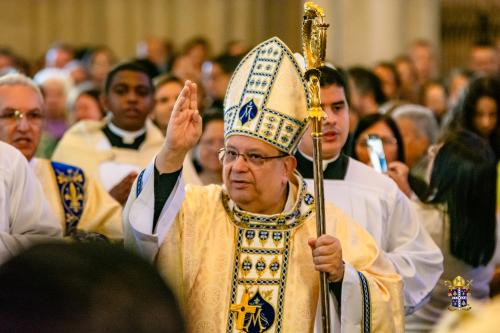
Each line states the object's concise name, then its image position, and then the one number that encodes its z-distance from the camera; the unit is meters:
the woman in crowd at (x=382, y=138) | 15.03
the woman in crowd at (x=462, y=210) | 13.30
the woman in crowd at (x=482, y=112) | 18.25
